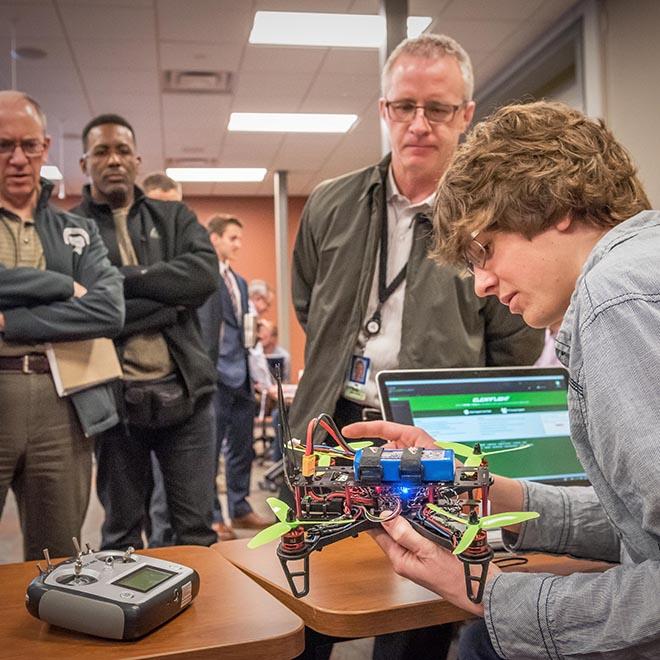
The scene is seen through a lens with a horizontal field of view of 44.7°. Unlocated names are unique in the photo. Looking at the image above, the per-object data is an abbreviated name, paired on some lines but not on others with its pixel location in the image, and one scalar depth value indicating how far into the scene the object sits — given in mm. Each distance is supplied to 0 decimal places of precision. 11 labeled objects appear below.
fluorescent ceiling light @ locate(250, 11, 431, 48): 5285
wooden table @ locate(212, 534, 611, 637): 1095
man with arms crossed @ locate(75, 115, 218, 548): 2484
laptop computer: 1552
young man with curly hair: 872
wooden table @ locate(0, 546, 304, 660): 974
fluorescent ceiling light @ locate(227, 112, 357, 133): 7559
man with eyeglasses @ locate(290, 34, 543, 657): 1918
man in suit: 4680
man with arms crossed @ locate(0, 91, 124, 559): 1998
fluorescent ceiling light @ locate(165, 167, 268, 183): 9648
